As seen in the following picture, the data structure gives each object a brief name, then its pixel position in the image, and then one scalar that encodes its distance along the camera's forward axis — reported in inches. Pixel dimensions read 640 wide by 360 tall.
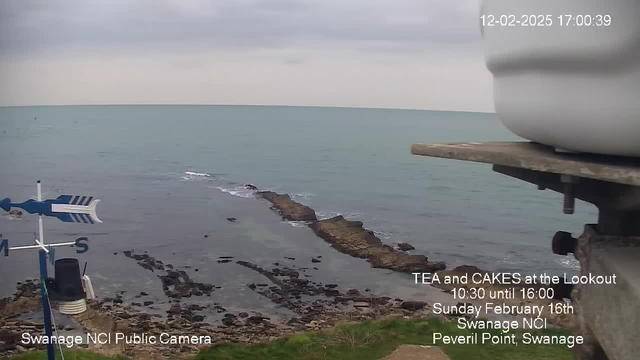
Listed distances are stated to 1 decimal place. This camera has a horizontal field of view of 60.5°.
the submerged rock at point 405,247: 1003.9
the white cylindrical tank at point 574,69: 83.9
